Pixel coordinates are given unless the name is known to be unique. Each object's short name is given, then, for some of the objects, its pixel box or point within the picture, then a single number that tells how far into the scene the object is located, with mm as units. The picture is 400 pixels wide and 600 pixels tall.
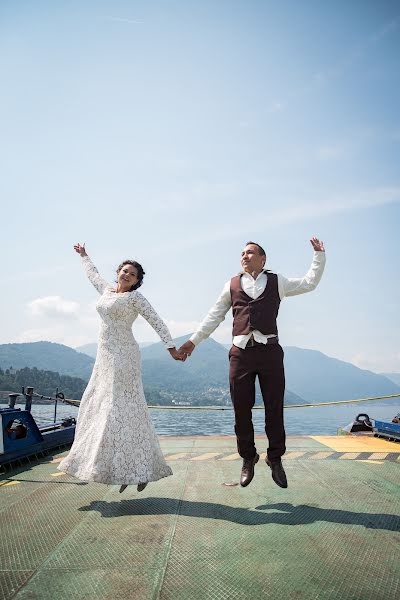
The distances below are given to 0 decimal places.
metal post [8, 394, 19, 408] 6082
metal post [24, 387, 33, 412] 6673
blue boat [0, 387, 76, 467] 5250
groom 3717
